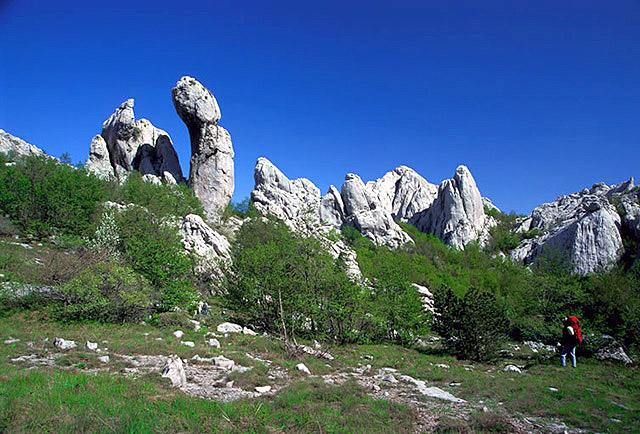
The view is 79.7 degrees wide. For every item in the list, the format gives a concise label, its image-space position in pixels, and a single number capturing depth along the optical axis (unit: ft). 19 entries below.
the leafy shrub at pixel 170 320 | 71.41
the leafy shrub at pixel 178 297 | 80.96
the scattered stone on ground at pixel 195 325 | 71.53
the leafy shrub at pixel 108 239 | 87.76
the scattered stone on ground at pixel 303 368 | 48.85
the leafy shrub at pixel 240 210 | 242.37
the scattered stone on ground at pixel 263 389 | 37.28
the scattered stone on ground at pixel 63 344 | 47.75
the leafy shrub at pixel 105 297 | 65.26
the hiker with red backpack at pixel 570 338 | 66.90
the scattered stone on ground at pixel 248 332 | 75.04
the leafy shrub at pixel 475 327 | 74.79
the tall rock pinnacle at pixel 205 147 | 246.68
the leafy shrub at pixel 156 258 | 85.56
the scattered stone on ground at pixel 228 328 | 74.17
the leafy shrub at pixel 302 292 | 80.59
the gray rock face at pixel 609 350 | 83.39
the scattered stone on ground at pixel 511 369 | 64.34
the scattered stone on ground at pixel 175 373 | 37.09
